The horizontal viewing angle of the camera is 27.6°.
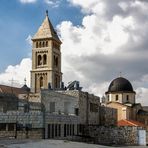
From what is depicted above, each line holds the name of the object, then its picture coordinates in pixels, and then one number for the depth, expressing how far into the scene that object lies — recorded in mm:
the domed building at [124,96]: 57937
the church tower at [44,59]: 67228
